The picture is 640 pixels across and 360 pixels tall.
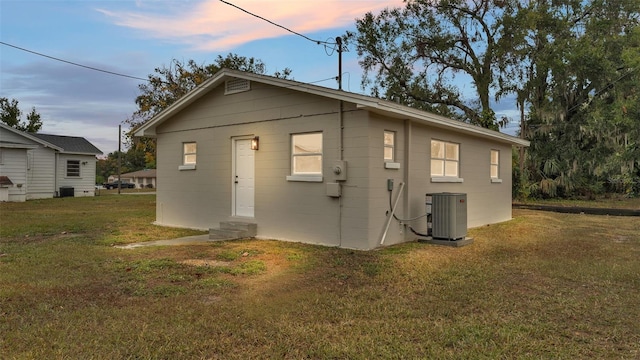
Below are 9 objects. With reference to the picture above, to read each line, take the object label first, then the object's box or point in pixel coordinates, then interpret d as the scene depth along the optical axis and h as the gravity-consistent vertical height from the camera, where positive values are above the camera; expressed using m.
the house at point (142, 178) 65.25 +0.24
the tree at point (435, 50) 22.56 +7.56
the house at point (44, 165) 19.73 +0.76
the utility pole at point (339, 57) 11.69 +3.69
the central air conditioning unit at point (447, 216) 8.04 -0.71
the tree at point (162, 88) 20.41 +4.71
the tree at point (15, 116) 34.97 +5.56
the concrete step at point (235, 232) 8.83 -1.15
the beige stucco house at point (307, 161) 7.61 +0.42
